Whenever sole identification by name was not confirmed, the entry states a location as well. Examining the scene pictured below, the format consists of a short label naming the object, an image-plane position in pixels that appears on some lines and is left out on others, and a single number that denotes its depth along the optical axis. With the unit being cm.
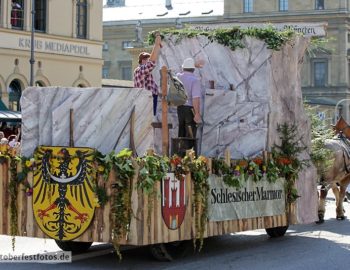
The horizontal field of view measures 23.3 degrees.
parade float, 938
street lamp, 3516
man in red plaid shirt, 1135
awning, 2884
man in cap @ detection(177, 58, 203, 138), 1128
